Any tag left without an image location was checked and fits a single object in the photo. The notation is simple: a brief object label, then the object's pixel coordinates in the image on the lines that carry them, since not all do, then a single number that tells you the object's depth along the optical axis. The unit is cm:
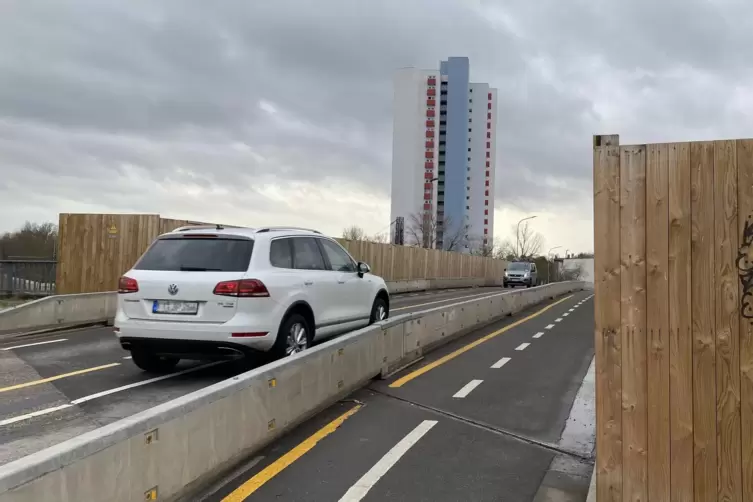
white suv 714
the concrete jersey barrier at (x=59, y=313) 1223
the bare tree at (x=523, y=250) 9853
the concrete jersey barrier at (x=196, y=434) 295
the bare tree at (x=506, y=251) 10451
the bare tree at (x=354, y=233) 10400
